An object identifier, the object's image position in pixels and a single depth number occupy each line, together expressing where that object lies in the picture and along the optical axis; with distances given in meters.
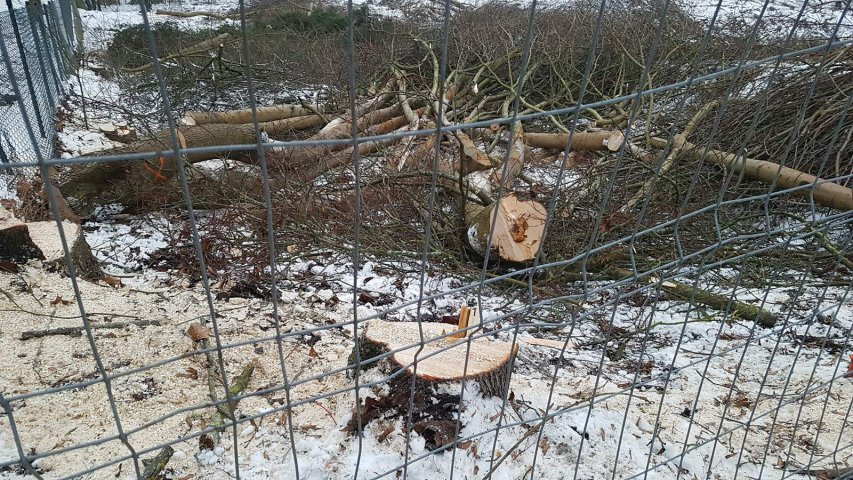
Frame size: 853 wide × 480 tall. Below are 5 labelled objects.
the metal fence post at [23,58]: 5.85
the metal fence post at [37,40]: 6.85
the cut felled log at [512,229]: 3.86
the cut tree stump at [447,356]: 2.07
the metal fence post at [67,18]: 9.98
